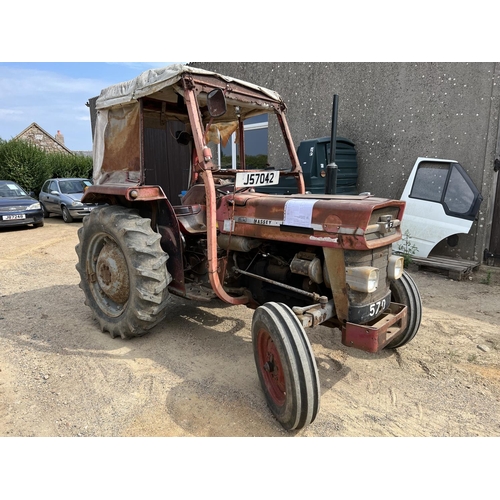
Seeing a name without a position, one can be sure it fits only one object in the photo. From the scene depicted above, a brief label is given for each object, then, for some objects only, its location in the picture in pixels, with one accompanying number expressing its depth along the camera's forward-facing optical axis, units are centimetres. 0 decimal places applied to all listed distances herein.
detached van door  597
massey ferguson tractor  262
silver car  1211
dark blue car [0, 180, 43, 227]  1066
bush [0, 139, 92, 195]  1586
